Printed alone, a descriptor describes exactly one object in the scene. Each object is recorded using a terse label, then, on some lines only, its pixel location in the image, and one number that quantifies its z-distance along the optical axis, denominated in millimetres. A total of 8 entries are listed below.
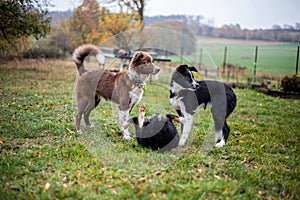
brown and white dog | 5223
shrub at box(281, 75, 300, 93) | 11547
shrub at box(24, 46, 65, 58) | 18644
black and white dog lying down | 4723
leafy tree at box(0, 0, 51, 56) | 12102
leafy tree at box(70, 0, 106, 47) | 18141
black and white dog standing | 5109
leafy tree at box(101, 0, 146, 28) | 16422
